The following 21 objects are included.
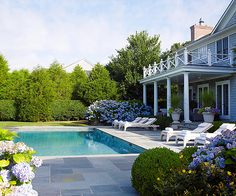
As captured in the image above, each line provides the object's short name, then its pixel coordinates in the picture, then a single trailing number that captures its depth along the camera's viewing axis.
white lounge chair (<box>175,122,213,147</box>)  11.62
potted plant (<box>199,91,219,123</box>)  16.81
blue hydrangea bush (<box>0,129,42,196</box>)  2.76
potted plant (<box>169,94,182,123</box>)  18.26
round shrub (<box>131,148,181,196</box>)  4.91
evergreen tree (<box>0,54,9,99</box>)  29.41
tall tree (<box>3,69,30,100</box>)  27.45
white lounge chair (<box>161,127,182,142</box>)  12.89
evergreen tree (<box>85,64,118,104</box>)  27.11
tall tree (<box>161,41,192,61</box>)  30.90
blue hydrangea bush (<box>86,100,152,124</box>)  24.22
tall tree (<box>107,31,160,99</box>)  28.88
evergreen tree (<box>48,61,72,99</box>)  30.08
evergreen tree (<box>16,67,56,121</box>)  26.22
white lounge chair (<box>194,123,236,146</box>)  10.59
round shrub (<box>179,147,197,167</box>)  4.14
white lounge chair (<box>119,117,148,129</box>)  20.05
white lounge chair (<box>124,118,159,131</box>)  19.19
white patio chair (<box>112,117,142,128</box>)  20.91
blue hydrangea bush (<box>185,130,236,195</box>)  3.11
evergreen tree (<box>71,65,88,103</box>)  28.11
